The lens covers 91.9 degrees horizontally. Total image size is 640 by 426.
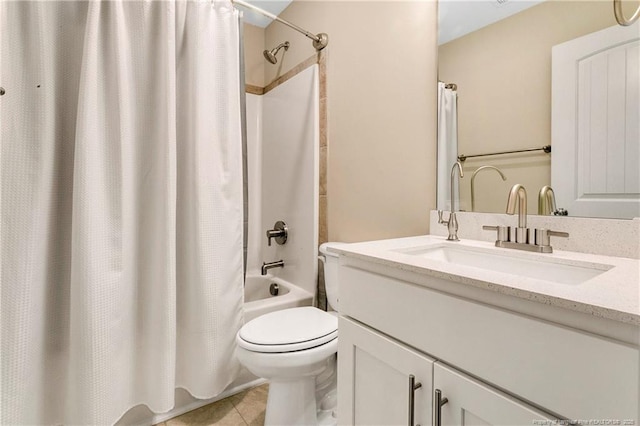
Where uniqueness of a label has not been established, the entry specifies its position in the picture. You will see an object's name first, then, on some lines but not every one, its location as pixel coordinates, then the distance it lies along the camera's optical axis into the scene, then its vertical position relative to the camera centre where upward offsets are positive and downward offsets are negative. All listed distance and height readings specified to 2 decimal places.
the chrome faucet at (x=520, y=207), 0.97 +0.00
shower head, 2.08 +1.05
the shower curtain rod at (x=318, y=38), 1.76 +0.98
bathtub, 1.60 -0.52
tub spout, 1.90 -0.37
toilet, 1.16 -0.57
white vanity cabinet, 0.48 -0.30
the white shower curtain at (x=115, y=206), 1.08 +0.01
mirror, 1.00 +0.47
